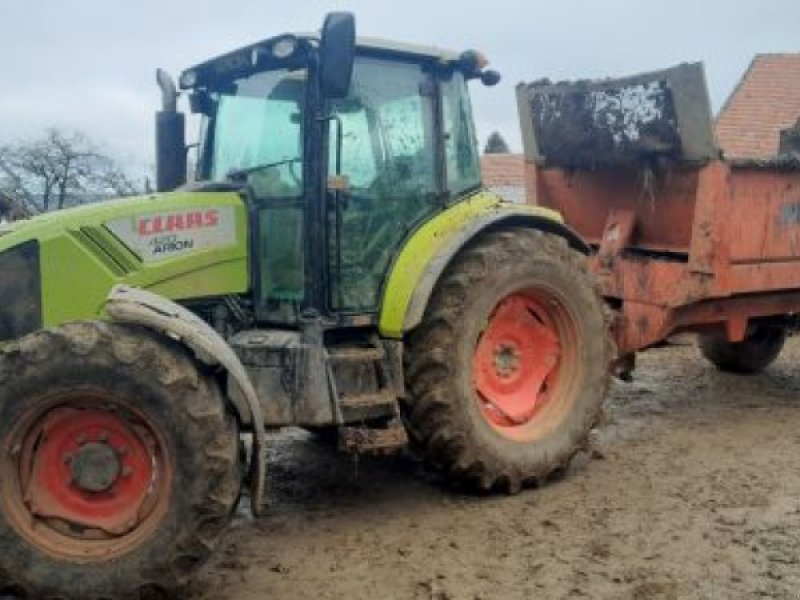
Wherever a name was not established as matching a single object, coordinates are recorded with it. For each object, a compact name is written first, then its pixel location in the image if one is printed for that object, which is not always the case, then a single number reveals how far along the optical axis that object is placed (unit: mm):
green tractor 3562
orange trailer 5738
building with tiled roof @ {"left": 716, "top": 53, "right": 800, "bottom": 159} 16859
